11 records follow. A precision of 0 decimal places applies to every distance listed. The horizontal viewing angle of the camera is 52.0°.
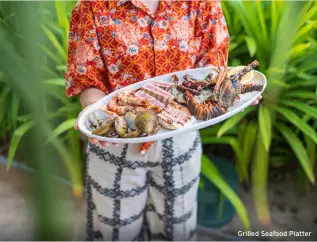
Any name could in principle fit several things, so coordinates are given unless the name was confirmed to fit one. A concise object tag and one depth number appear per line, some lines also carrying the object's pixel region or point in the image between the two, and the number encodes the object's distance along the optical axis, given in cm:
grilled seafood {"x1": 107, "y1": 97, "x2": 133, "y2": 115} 57
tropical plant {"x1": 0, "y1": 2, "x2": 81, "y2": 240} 21
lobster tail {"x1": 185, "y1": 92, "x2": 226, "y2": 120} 56
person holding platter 61
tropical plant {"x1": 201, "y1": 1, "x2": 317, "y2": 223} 89
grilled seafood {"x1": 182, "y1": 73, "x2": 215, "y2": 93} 62
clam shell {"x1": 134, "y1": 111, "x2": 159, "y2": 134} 53
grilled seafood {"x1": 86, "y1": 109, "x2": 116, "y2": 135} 53
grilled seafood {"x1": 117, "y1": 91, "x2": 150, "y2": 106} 58
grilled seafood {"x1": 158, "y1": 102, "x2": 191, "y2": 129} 55
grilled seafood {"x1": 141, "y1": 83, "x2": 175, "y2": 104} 59
